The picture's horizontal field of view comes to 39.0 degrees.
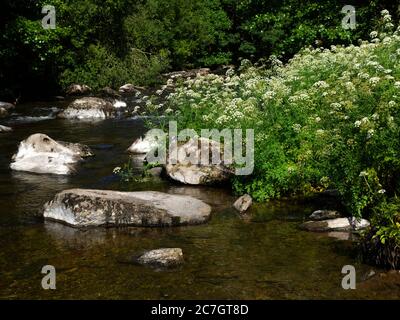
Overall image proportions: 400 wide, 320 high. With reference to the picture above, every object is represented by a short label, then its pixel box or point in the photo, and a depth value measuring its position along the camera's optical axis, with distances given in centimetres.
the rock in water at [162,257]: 857
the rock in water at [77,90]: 3275
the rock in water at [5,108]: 2538
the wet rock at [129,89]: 3306
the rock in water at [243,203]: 1128
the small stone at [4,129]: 2107
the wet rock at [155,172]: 1437
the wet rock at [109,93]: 3105
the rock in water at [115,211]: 1044
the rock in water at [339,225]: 988
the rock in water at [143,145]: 1715
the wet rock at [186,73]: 4269
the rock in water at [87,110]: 2489
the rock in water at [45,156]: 1499
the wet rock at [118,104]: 2719
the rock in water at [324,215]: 1034
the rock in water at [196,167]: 1311
